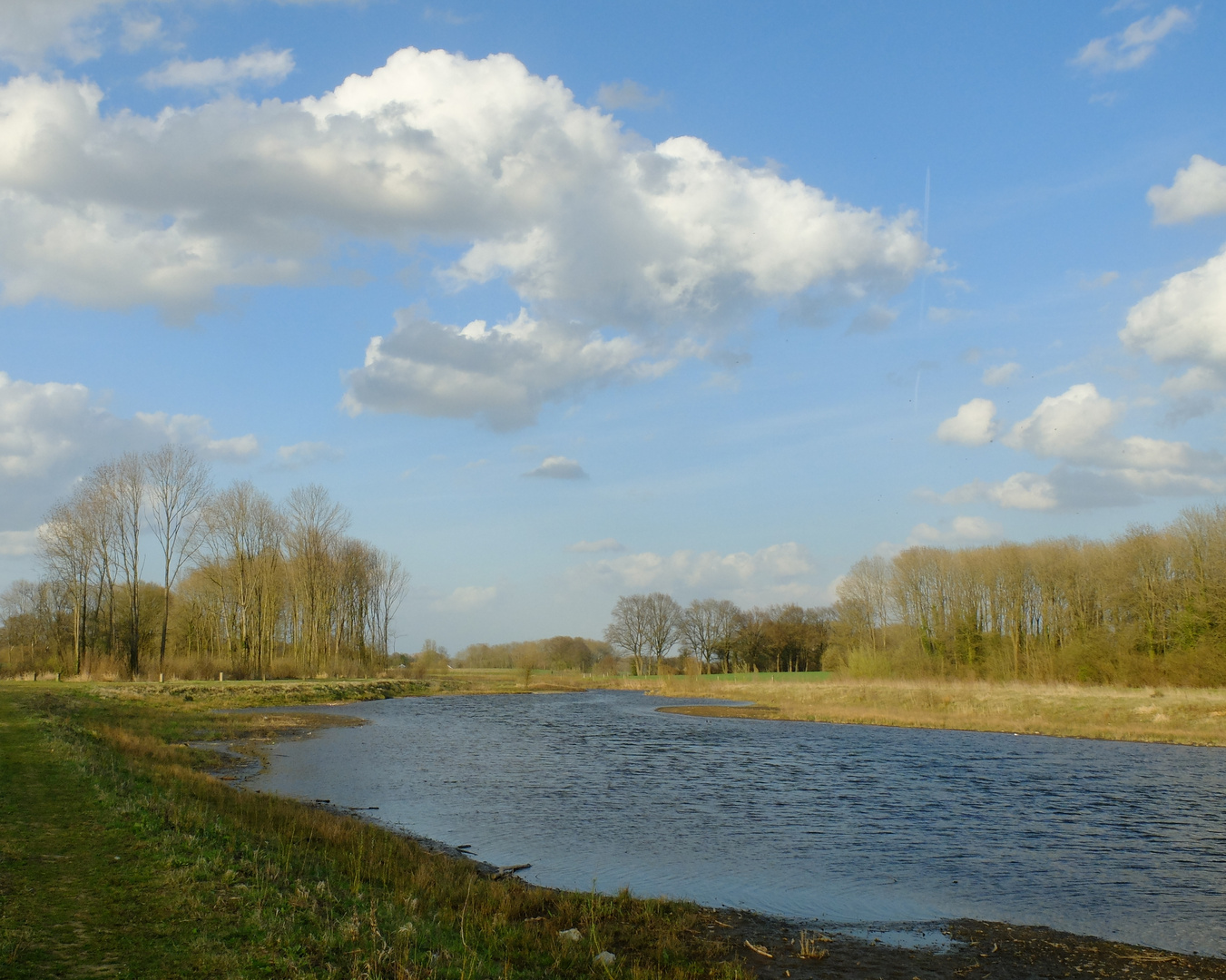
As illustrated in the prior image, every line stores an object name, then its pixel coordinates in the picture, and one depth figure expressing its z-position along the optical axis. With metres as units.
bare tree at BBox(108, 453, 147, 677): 61.31
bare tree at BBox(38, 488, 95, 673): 61.00
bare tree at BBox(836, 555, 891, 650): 80.03
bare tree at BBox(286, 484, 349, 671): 78.25
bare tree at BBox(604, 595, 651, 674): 131.25
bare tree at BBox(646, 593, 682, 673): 131.25
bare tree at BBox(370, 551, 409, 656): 98.44
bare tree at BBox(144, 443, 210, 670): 61.66
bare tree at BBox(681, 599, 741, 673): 127.19
